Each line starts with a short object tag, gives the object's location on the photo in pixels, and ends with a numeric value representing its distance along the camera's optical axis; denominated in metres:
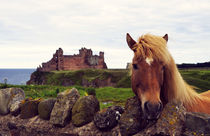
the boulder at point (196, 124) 3.12
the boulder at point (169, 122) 3.27
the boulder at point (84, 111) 4.74
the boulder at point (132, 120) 3.66
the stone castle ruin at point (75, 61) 56.80
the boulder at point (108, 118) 4.31
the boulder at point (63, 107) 4.97
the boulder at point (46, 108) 5.44
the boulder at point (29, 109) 5.88
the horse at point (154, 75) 2.86
